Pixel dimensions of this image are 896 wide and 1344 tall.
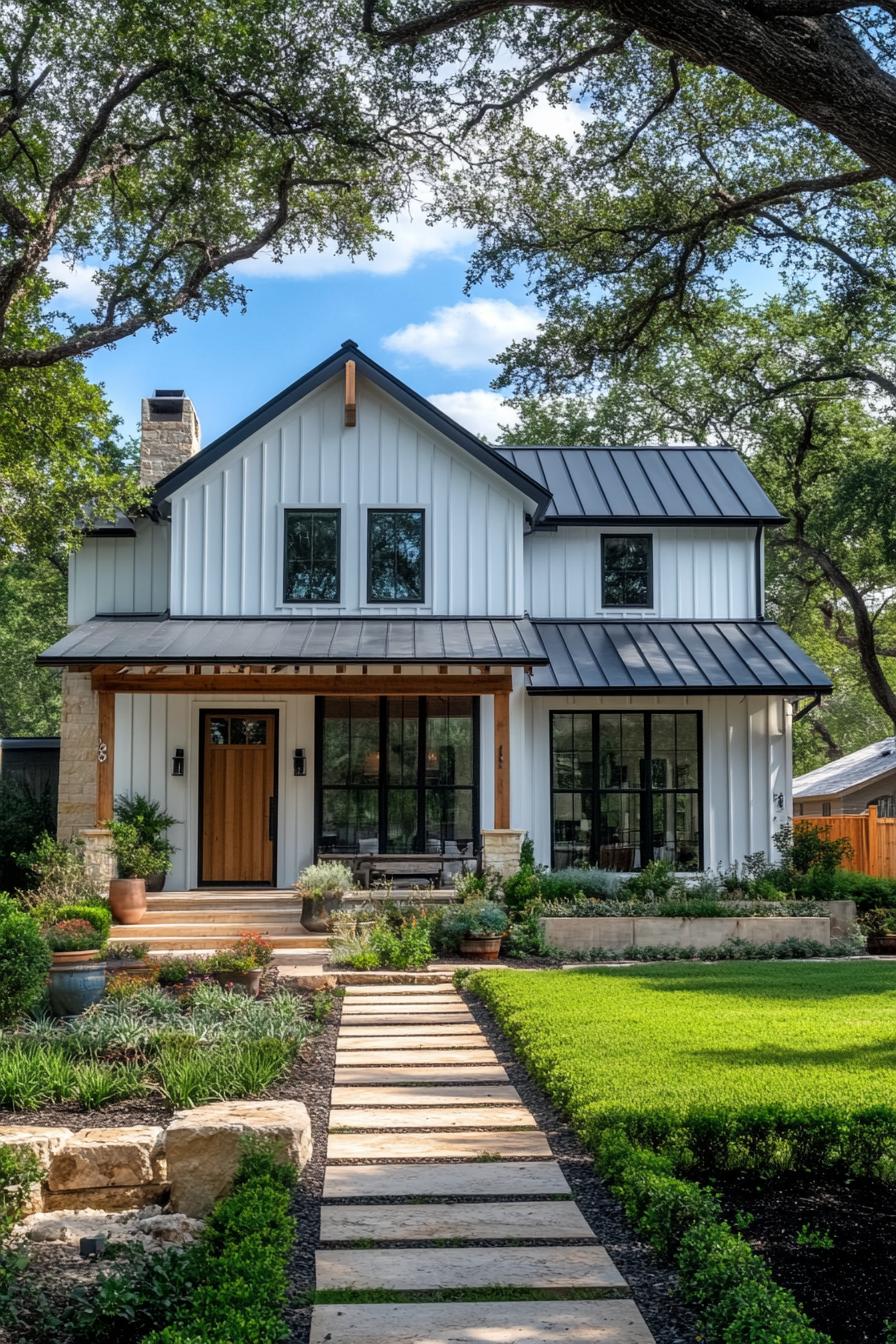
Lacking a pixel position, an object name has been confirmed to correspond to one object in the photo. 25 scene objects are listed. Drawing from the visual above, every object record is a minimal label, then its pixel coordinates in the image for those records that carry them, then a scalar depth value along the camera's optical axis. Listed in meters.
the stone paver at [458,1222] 5.10
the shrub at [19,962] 8.47
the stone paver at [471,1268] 4.55
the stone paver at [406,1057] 8.46
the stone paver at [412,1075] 7.88
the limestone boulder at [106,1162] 5.84
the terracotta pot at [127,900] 15.01
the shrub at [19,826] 17.22
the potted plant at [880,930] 14.88
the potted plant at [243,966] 10.57
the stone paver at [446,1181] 5.69
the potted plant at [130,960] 11.38
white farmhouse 16.86
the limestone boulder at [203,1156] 5.62
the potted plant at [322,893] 14.59
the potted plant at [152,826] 16.25
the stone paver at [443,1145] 6.33
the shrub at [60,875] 14.55
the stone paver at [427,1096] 7.39
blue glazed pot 9.57
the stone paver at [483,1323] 4.04
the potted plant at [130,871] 15.02
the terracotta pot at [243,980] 10.51
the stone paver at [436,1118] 6.90
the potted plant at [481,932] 13.28
